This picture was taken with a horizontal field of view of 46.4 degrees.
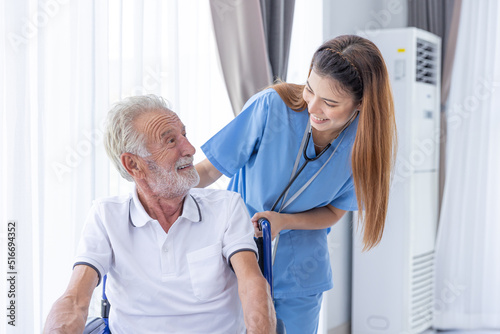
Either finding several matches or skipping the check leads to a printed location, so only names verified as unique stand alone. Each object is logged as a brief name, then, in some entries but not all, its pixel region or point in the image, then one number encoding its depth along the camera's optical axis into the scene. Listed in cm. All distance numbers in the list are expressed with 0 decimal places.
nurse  164
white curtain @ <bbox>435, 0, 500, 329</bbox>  367
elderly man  154
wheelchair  158
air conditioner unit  335
